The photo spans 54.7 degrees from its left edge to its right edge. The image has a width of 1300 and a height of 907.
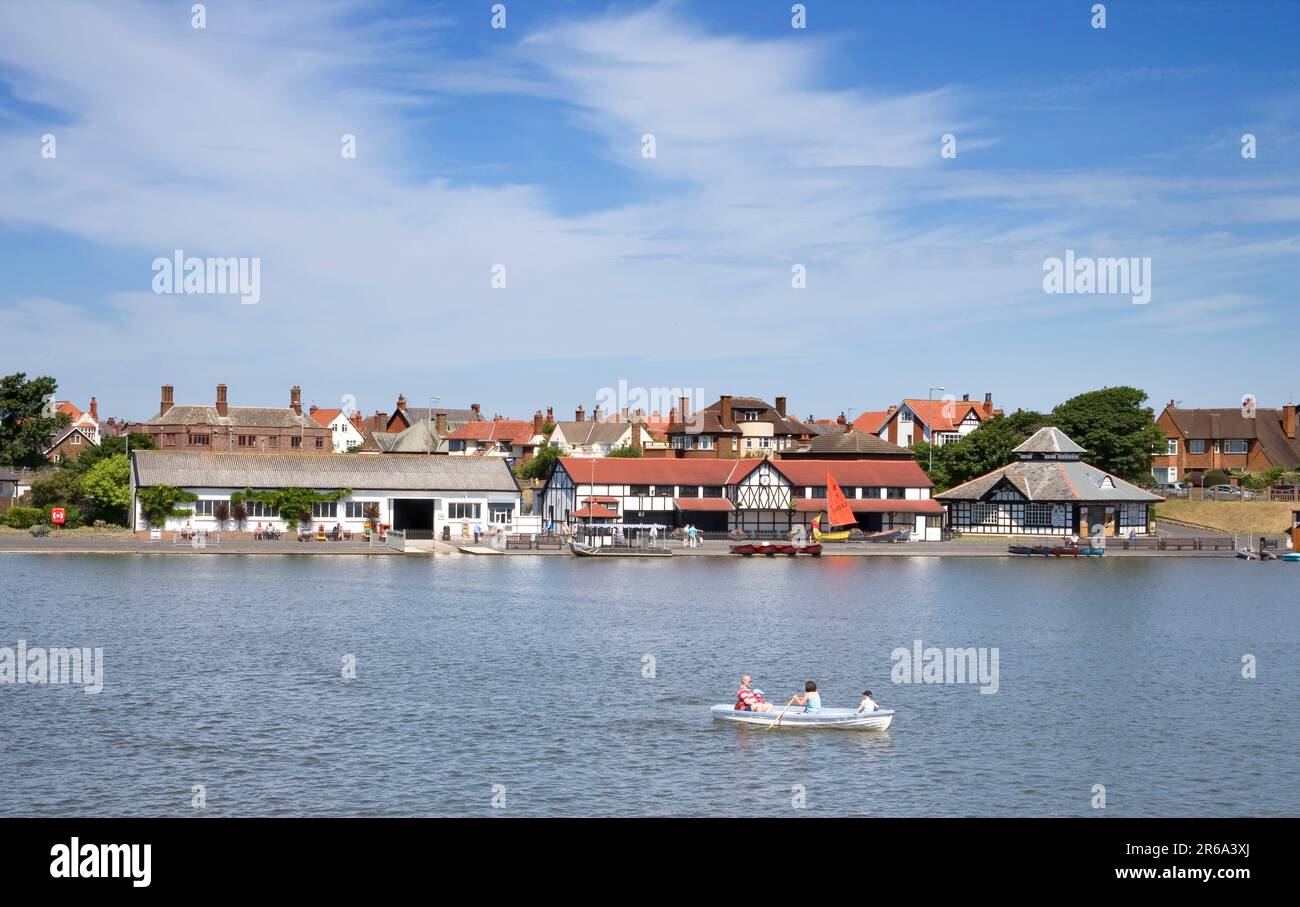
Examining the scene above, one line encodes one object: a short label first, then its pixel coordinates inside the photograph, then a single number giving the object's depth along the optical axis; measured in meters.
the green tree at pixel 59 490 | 94.00
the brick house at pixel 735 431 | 122.31
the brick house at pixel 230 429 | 113.69
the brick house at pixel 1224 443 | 127.88
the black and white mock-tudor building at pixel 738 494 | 98.06
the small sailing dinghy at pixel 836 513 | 95.00
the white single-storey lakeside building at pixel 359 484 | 89.00
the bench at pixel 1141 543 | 94.25
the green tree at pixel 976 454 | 108.50
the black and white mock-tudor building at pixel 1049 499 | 99.56
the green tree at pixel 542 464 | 134.25
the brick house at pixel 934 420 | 146.38
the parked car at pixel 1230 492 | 114.07
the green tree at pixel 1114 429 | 110.94
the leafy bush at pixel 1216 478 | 124.96
